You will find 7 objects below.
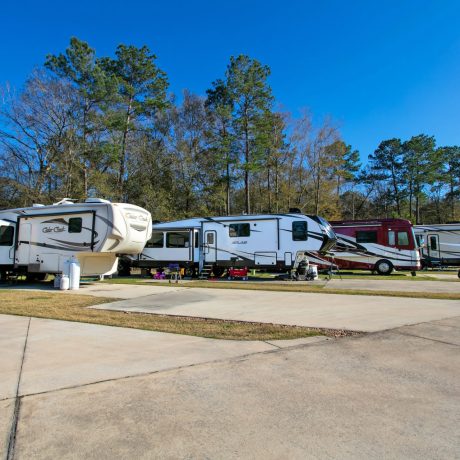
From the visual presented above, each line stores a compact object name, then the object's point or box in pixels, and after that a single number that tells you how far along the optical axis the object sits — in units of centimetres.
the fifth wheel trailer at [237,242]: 1814
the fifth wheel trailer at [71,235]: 1407
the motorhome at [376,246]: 2153
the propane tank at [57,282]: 1403
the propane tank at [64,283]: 1364
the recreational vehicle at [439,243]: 2592
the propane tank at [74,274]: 1385
